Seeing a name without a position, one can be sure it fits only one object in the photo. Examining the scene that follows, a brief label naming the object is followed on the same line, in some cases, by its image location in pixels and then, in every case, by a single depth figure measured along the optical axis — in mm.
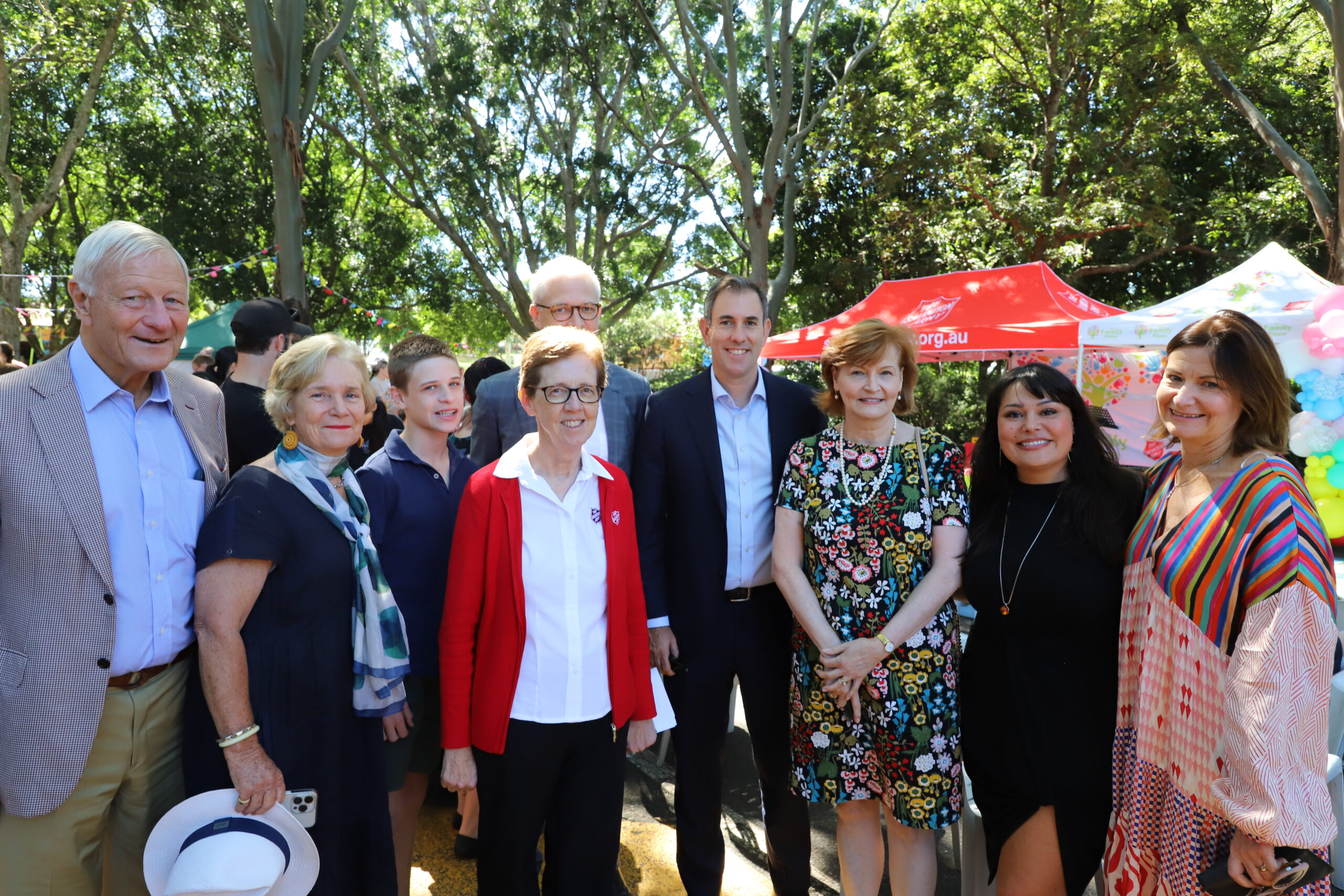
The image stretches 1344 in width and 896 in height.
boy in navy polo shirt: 2529
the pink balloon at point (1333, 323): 5617
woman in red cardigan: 2158
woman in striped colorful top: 1714
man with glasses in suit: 2848
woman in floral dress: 2344
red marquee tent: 9102
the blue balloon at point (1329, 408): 5555
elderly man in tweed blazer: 1774
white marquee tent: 6559
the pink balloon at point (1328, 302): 5770
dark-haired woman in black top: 2189
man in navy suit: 2682
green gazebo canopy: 11414
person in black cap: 3248
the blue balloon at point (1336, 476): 5789
